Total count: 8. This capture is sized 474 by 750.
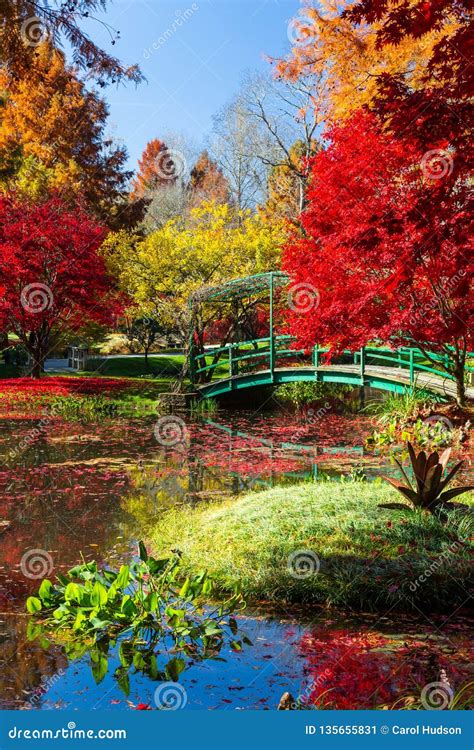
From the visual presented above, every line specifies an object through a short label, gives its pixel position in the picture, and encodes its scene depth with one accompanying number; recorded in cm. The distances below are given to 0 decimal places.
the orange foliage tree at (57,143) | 2566
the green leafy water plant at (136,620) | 428
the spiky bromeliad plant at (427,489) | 646
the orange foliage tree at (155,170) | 4450
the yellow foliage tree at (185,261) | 1983
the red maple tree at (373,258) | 947
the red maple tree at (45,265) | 1748
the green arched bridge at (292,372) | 1427
